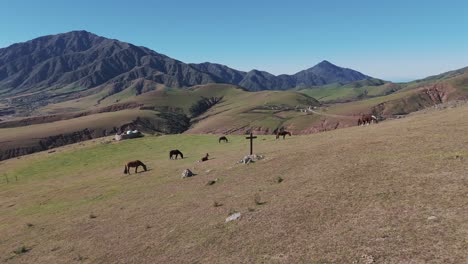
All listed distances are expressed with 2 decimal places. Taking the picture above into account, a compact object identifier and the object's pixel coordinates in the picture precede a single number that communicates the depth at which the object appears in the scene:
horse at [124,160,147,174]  49.44
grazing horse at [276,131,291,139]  61.77
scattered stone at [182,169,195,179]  38.72
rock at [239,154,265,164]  37.88
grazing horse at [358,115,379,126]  60.12
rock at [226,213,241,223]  22.42
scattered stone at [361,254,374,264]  14.14
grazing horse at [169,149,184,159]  56.56
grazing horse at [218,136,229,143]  71.56
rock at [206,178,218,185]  33.18
